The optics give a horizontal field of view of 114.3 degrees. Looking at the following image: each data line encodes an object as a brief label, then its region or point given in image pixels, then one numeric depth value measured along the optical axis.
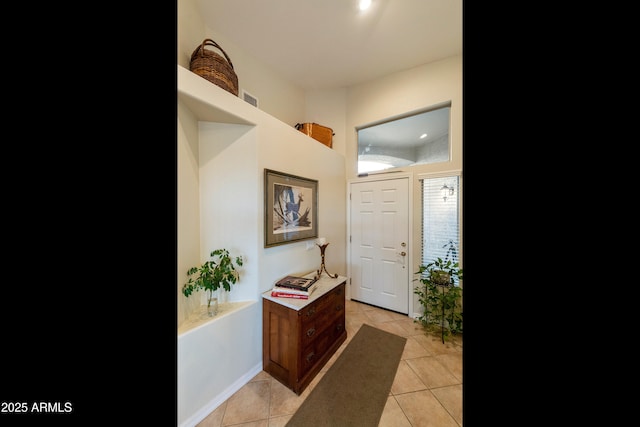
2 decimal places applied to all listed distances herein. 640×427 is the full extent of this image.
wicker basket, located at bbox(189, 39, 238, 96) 1.49
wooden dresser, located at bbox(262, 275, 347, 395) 1.53
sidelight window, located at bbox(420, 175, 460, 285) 2.31
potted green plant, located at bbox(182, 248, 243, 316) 1.47
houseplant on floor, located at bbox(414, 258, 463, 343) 2.19
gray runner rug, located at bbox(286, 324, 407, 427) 1.34
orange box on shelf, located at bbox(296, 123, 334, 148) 2.61
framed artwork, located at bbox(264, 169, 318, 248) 1.82
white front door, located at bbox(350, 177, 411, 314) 2.60
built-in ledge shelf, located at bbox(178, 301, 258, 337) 1.34
